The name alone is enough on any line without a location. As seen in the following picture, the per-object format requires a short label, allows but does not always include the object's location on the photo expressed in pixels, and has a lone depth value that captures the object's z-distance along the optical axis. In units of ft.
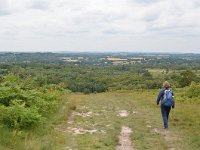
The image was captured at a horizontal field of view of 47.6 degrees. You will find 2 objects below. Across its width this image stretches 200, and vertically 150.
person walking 28.30
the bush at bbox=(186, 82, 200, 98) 61.02
